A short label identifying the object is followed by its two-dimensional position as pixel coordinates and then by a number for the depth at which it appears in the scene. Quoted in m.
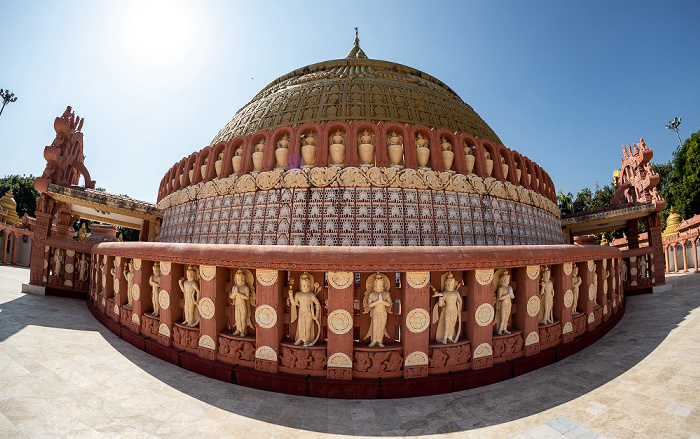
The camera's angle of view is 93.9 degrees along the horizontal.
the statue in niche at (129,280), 6.04
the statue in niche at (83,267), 10.22
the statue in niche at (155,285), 5.40
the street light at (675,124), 40.38
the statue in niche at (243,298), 4.46
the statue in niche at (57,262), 10.03
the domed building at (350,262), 4.16
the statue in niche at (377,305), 4.14
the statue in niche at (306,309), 4.20
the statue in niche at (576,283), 5.86
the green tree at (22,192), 39.31
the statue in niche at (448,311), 4.29
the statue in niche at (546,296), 5.21
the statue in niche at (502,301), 4.65
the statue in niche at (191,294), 4.87
